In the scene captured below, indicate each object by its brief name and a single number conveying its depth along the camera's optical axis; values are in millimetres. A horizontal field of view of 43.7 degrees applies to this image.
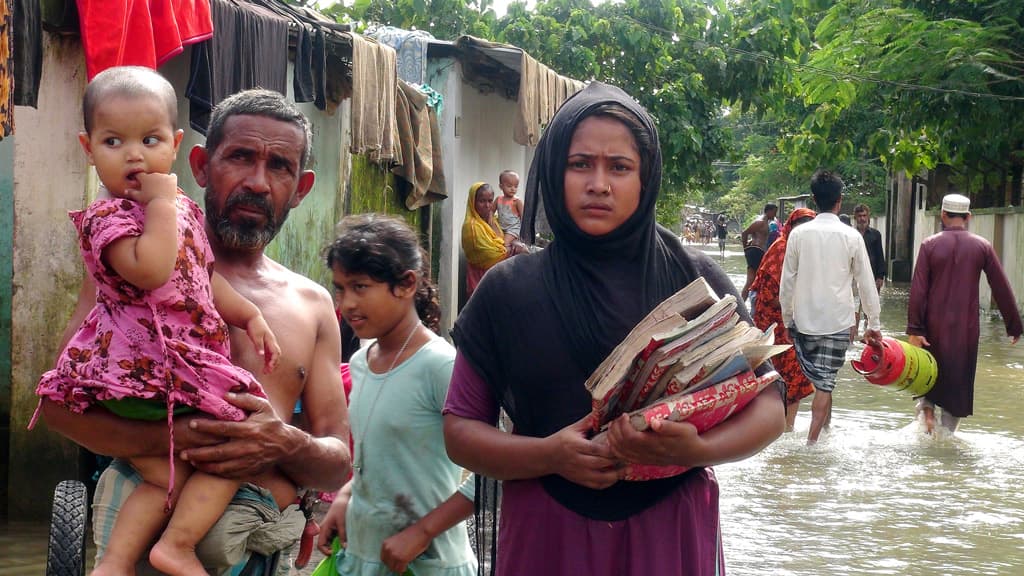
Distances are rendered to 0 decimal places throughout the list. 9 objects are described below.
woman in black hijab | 2664
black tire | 3406
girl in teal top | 3389
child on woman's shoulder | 14773
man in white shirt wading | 9477
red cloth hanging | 5707
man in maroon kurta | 9891
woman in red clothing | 10211
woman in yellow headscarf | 14000
